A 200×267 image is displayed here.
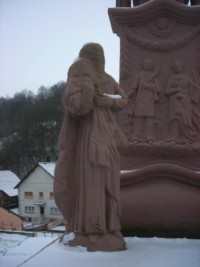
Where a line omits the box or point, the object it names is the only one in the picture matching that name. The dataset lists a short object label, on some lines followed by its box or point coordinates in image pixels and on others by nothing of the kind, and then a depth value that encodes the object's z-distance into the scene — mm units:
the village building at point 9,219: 17484
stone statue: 4383
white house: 24312
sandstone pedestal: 5754
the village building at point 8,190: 27094
